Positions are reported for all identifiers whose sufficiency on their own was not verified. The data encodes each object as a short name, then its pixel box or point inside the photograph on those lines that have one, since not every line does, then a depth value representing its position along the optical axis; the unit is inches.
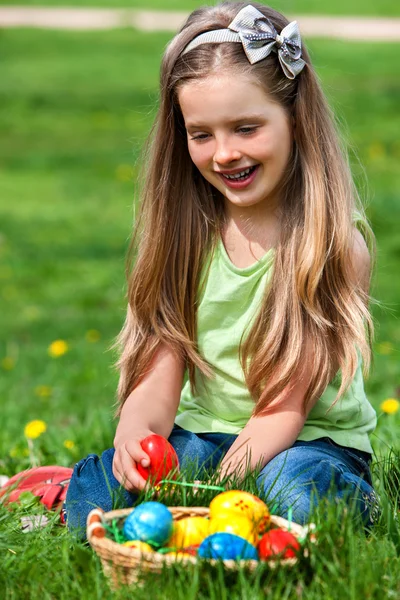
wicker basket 153.6
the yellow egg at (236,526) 160.6
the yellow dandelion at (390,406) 246.5
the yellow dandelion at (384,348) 334.3
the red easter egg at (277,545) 156.5
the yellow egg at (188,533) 165.7
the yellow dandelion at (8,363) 373.2
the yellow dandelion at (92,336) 398.5
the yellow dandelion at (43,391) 337.1
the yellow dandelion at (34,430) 249.3
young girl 199.0
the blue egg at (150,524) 161.2
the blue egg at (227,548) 154.7
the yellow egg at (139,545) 159.2
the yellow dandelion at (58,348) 325.5
